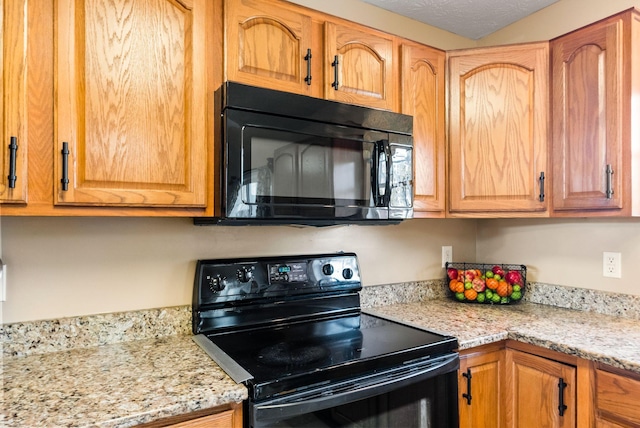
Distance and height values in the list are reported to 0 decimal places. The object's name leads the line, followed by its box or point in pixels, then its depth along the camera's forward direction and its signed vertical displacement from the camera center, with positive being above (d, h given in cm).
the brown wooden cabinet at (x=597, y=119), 147 +37
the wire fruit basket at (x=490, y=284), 199 -35
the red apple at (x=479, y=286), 204 -37
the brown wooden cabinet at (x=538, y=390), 126 -62
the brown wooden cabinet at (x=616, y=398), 121 -57
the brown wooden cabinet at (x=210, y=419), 99 -52
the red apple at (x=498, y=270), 206 -29
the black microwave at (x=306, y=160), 127 +19
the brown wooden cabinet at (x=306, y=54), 138 +61
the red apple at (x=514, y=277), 200 -32
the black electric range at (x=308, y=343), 111 -45
